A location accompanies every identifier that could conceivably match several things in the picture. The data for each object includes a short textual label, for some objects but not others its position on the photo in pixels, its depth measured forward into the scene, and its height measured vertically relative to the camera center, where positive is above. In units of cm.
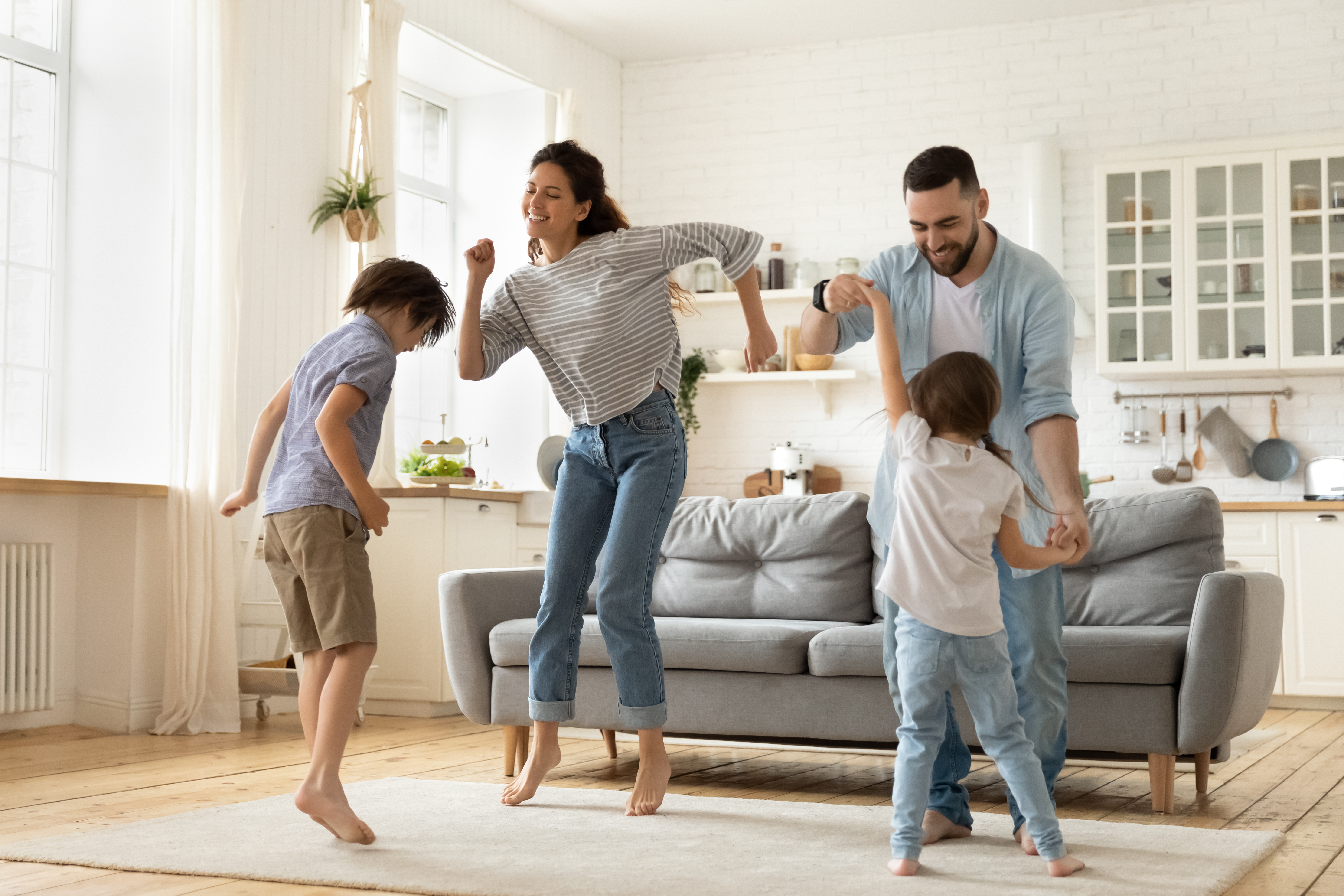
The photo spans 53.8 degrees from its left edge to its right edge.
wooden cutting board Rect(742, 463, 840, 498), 657 -1
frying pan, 588 +12
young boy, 225 -7
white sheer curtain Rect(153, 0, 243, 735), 416 +34
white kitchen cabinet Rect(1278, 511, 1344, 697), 521 -47
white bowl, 677 +62
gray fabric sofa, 281 -36
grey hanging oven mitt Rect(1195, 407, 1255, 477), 595 +20
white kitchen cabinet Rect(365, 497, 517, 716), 477 -42
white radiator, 395 -46
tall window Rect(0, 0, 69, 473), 429 +87
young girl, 208 -15
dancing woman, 253 +19
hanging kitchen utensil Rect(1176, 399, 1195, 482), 600 +6
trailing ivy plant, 668 +48
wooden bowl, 654 +59
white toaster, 572 +3
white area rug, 205 -64
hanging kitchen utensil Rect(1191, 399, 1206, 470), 598 +13
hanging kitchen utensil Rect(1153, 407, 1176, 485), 600 +4
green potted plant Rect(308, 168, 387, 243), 500 +103
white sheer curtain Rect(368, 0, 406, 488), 514 +139
